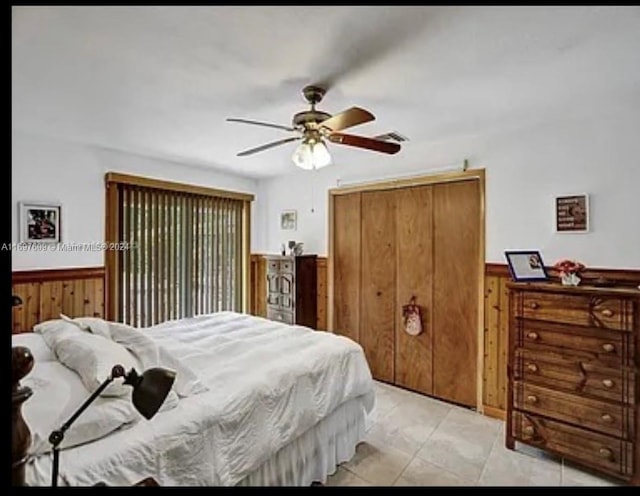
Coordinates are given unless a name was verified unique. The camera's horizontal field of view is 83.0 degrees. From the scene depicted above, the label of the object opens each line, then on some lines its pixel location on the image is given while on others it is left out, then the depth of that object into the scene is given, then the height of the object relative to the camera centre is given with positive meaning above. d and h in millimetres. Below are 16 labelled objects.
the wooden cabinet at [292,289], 4020 -477
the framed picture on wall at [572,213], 2600 +250
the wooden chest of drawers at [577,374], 2096 -795
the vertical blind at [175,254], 3564 -77
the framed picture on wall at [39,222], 2916 +212
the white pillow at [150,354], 1757 -547
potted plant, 2393 -160
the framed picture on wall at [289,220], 4512 +352
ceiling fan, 2088 +673
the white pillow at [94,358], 1487 -498
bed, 1329 -773
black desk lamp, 1055 -429
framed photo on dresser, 2619 -137
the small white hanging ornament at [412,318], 3457 -683
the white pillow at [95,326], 1950 -436
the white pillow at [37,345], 1751 -509
